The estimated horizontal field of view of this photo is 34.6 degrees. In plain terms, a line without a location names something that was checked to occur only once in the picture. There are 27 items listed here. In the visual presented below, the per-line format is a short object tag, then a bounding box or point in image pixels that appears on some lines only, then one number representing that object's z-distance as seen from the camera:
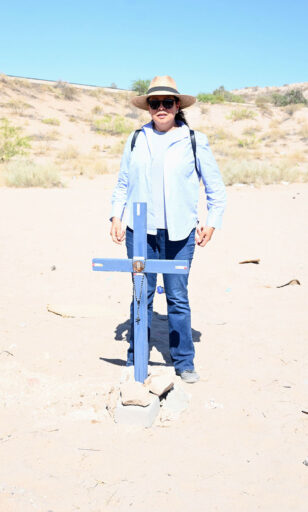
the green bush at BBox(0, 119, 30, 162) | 14.71
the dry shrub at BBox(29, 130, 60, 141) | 19.68
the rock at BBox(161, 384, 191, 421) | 2.77
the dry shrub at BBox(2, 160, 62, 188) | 11.10
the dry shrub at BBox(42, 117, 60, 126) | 23.36
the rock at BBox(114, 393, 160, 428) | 2.65
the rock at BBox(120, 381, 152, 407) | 2.64
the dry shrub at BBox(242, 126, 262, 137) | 25.02
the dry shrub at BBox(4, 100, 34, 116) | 24.25
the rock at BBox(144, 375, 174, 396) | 2.74
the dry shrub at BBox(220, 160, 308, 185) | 12.05
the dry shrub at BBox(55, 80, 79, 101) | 30.38
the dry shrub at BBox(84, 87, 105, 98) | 32.31
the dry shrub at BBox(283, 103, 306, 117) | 29.60
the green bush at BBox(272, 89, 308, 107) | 33.47
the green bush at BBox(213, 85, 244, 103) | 36.08
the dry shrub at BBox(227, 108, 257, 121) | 28.00
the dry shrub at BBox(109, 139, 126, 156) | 17.42
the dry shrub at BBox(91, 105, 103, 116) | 28.78
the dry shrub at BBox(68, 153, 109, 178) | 13.30
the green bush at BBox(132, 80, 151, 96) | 34.44
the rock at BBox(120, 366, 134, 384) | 2.89
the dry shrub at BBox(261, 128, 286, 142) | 22.27
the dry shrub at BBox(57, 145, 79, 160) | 16.17
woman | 2.81
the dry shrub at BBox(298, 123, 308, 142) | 22.10
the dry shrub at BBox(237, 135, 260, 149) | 20.33
